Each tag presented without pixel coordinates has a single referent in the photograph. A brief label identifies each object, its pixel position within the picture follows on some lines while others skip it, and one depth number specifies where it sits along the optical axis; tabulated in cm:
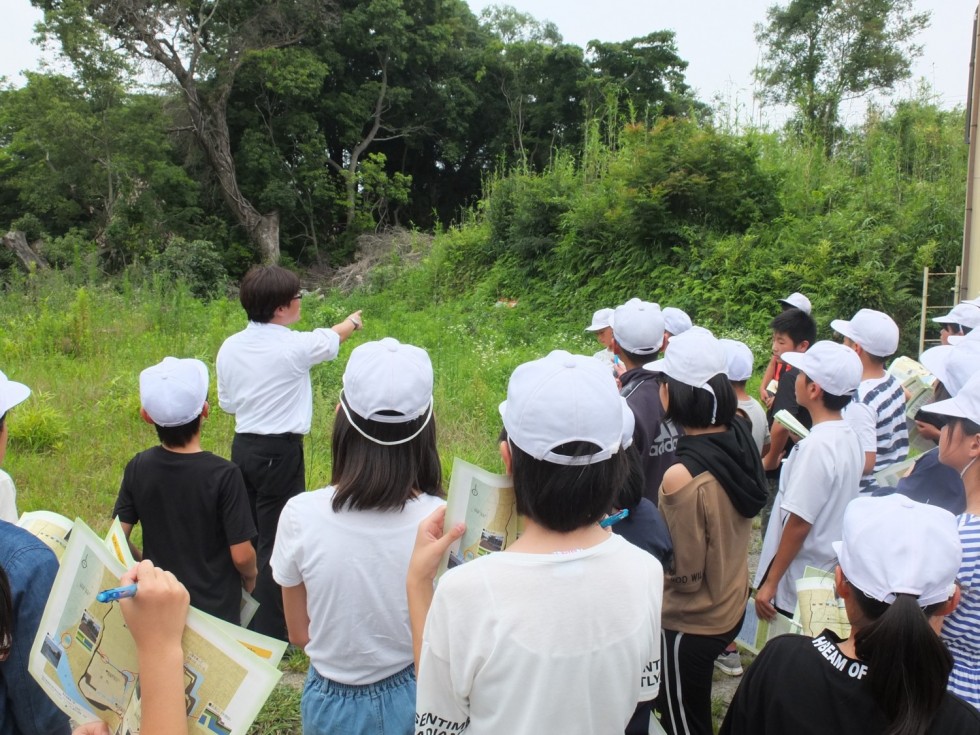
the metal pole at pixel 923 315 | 793
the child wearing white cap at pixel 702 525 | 250
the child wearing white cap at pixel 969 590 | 178
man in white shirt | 381
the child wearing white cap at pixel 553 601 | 131
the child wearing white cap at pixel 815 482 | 274
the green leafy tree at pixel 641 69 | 2470
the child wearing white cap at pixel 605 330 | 461
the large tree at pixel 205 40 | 1947
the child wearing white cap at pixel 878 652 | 134
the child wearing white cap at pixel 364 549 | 181
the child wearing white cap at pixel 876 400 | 324
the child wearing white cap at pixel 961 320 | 422
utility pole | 684
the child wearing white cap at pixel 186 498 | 265
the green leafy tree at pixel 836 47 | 2195
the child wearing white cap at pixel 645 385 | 329
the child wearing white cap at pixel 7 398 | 187
